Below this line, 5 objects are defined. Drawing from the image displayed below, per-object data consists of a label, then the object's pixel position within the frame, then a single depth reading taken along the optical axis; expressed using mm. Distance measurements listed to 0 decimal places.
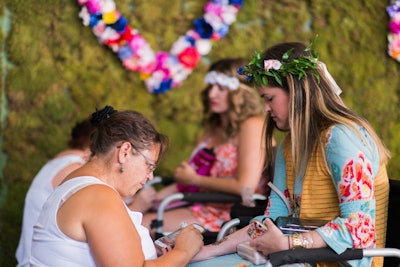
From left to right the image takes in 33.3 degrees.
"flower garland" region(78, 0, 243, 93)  4703
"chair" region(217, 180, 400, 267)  2328
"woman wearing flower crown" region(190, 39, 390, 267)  2434
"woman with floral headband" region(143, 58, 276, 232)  3768
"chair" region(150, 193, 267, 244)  3658
